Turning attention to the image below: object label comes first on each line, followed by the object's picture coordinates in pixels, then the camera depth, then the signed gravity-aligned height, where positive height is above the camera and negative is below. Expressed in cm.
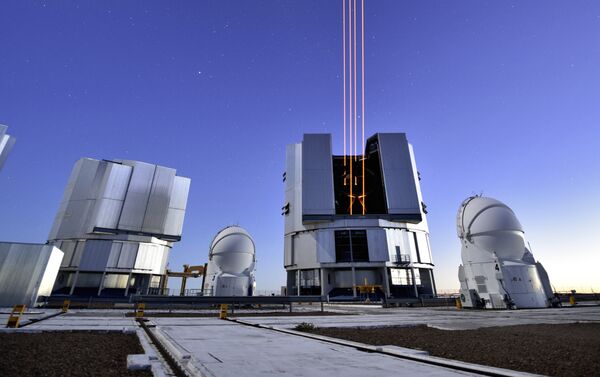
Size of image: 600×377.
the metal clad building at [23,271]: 1784 +173
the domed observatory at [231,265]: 2989 +379
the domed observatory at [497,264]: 1955 +267
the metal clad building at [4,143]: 2720 +1433
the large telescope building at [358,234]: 3866 +910
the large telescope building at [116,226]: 3666 +965
